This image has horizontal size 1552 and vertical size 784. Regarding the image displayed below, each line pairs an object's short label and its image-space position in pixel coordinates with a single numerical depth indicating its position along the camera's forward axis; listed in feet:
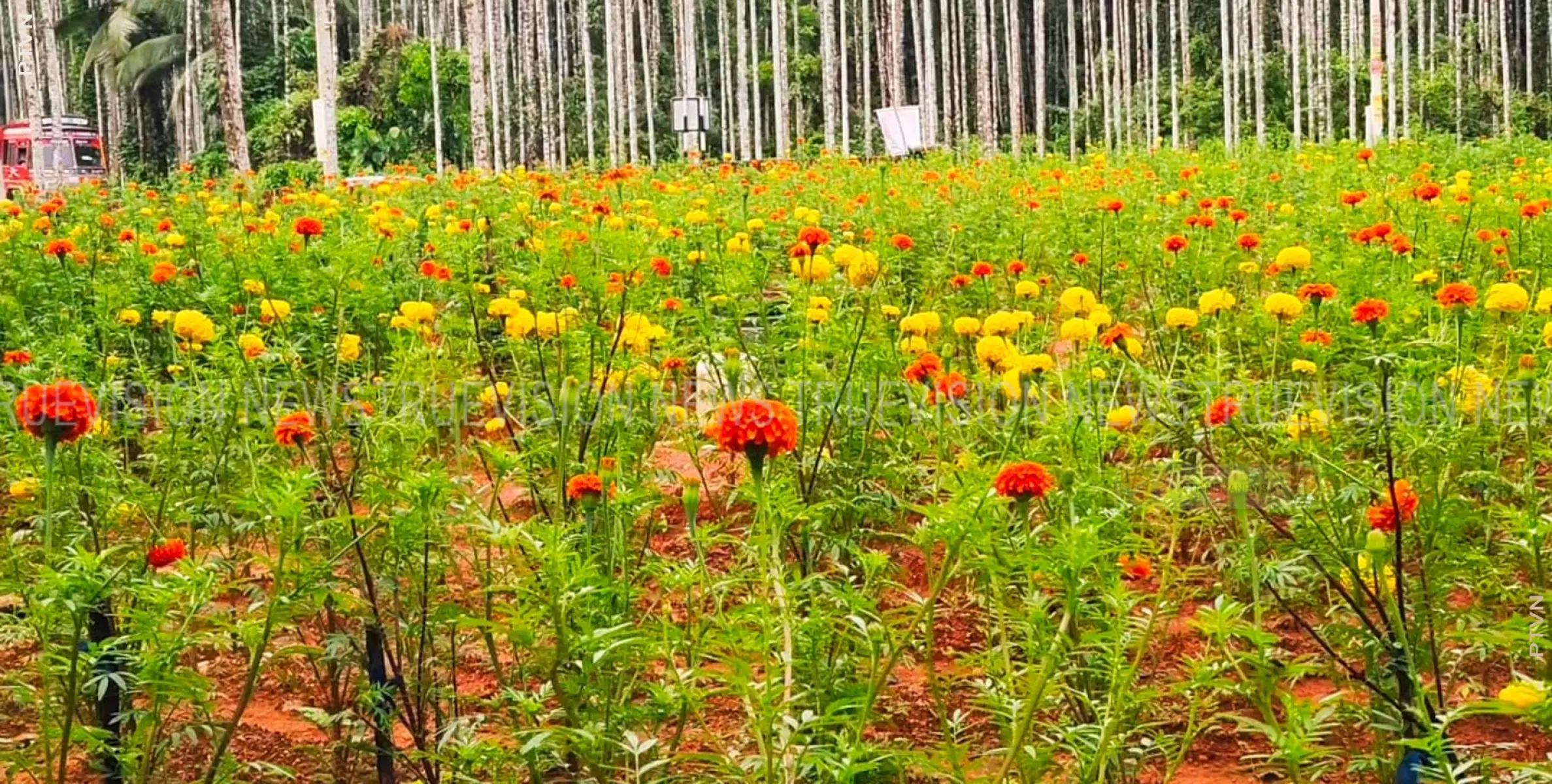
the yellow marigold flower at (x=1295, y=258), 11.11
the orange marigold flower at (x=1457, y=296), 8.08
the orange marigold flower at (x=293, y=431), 6.89
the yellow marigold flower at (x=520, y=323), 10.05
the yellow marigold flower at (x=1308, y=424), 8.02
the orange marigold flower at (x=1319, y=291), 8.46
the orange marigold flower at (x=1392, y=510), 6.37
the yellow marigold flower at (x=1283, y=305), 9.77
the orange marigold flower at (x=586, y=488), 7.39
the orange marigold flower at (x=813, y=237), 9.79
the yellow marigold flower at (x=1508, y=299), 9.76
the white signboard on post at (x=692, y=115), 52.95
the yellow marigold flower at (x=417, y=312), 10.25
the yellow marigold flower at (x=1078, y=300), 10.86
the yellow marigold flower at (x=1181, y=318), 10.44
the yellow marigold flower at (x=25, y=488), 8.49
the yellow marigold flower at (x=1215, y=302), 10.05
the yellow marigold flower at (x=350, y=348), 10.27
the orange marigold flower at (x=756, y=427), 5.73
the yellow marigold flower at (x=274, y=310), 9.80
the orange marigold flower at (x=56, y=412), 6.15
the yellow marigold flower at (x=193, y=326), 9.45
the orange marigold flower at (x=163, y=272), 12.41
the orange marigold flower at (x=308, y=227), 11.69
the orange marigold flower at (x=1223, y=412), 7.39
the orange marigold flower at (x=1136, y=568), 7.49
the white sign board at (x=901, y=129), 51.24
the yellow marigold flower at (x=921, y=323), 10.15
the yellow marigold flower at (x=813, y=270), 10.87
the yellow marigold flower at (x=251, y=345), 9.71
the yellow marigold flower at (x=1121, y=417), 8.43
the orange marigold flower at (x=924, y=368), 8.79
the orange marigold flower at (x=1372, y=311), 7.52
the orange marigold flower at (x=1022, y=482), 6.10
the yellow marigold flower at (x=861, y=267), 11.24
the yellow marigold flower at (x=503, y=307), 10.11
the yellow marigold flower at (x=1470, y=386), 8.63
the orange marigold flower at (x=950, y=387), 8.36
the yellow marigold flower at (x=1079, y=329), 10.19
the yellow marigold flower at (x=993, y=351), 9.46
